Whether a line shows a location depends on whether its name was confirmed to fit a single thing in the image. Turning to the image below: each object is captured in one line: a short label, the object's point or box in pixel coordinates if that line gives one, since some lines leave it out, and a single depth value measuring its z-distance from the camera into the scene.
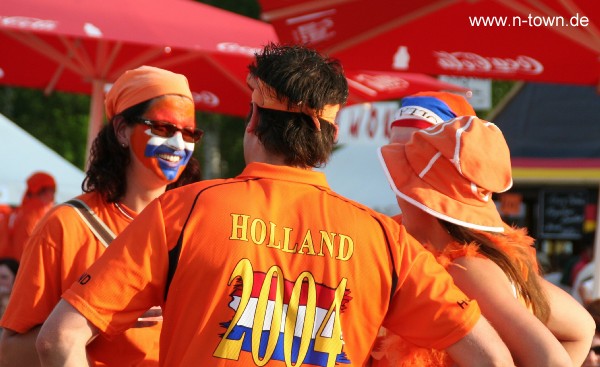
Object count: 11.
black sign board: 26.67
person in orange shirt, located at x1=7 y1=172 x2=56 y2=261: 15.09
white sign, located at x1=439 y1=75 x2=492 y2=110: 24.97
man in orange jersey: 4.15
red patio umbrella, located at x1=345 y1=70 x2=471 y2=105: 14.77
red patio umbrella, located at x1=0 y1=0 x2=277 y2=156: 11.83
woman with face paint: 5.62
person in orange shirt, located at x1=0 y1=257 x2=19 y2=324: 12.30
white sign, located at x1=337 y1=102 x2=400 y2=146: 16.36
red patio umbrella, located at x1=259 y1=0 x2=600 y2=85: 10.22
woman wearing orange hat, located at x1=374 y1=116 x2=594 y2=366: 4.75
